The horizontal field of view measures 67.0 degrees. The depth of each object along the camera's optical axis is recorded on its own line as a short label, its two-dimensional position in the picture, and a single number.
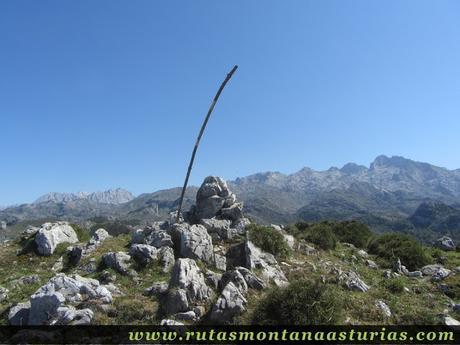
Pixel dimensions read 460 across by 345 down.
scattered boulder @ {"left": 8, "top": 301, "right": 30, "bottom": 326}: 15.12
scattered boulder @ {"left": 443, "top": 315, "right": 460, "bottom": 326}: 15.11
